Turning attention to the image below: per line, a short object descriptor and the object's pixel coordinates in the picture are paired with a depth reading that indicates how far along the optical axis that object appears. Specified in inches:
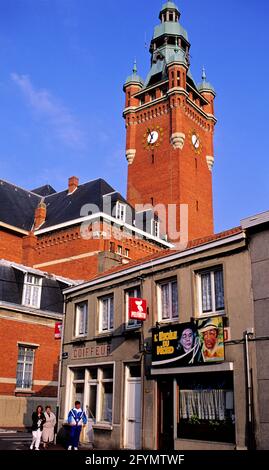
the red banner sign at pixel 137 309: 596.8
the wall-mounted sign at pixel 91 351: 677.3
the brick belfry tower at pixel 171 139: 2022.6
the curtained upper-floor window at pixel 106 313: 693.7
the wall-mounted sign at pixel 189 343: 511.9
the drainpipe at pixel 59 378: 736.3
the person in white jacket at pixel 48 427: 649.6
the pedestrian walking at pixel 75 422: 586.2
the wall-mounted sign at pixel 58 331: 807.4
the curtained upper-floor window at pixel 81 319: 746.2
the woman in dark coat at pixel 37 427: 596.2
